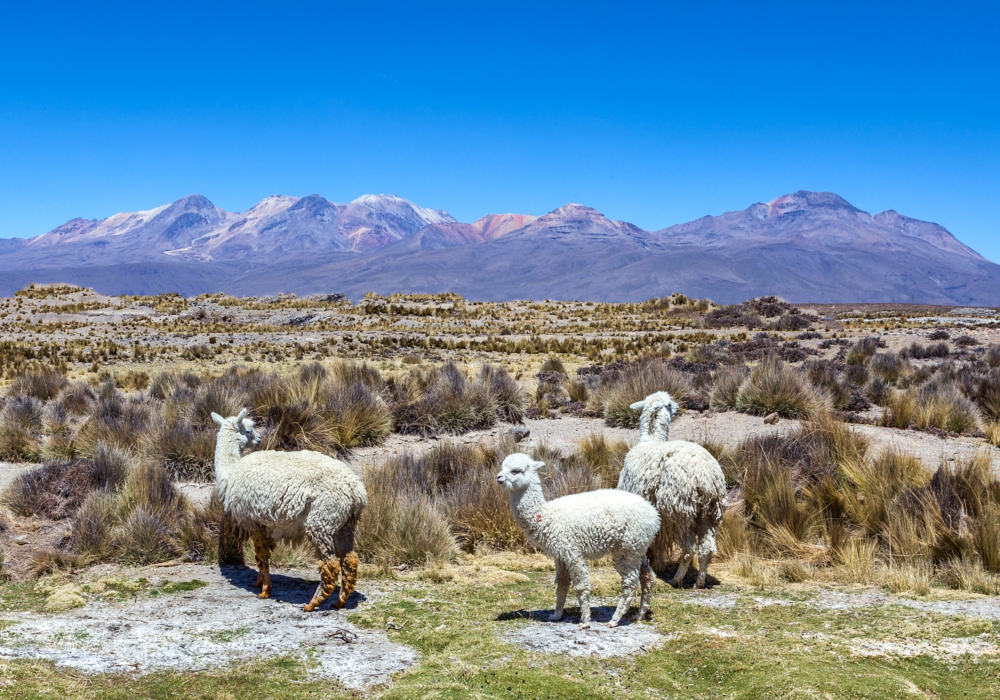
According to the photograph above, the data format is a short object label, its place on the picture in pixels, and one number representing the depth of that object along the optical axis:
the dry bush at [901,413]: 14.08
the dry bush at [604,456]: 10.41
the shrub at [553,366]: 24.48
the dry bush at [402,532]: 7.72
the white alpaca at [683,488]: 6.59
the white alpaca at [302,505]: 5.87
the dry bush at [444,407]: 14.39
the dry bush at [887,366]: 20.76
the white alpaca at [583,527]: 5.45
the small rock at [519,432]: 13.86
